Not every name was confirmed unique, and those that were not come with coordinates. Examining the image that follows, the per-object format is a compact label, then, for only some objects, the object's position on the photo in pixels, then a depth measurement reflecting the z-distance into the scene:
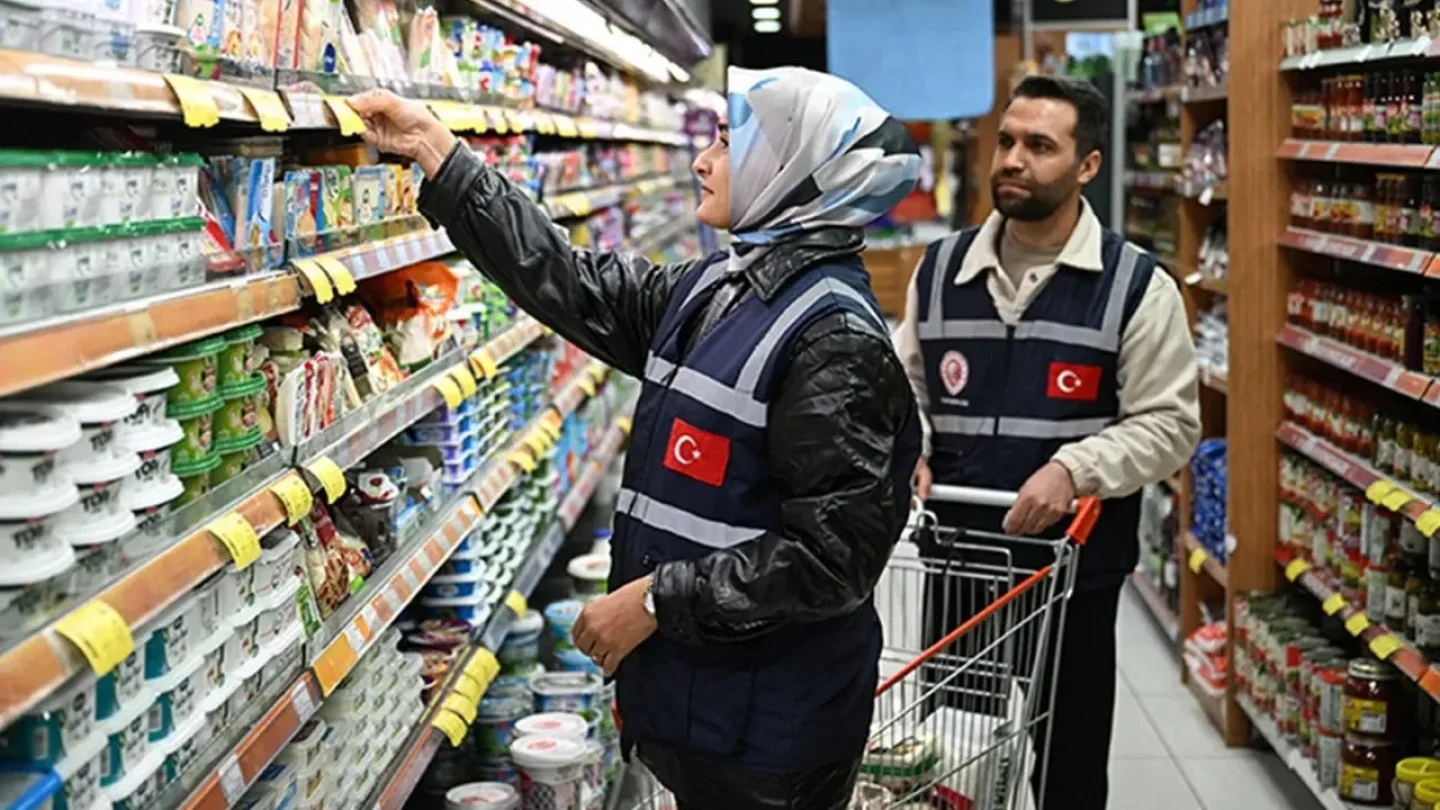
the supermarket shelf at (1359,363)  3.83
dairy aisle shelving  1.72
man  3.57
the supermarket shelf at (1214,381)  5.43
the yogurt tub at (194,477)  2.15
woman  2.29
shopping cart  2.89
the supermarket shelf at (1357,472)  3.83
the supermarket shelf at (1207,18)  5.38
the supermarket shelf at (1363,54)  3.71
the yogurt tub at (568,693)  4.29
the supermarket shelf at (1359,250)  3.81
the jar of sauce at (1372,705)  4.11
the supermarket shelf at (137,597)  1.58
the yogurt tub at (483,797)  3.65
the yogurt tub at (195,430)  2.15
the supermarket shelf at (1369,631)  3.78
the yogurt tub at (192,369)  2.16
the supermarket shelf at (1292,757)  4.24
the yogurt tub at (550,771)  3.78
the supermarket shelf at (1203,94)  5.34
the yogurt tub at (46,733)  1.76
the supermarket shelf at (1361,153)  3.71
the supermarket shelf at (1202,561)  5.35
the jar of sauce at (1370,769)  4.09
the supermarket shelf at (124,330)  1.61
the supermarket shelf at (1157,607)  6.16
